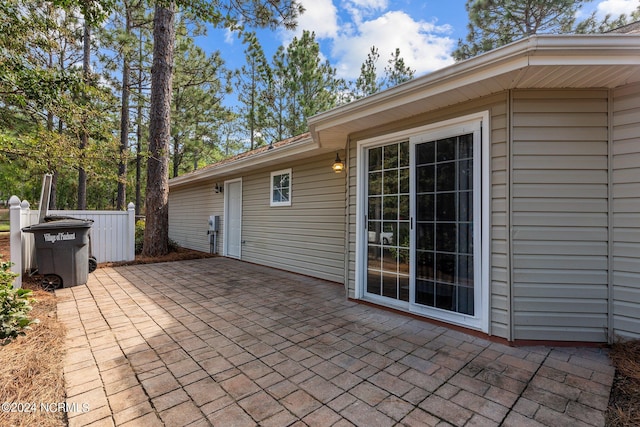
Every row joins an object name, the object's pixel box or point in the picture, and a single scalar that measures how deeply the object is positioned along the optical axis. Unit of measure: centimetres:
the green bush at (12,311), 241
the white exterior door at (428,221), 277
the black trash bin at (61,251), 400
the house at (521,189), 242
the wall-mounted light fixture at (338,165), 463
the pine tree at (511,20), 796
